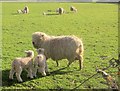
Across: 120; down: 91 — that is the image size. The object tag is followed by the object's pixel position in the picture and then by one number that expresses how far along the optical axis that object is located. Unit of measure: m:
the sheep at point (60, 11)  34.30
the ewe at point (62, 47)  8.67
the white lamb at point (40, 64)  7.62
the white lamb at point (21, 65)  7.17
